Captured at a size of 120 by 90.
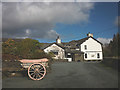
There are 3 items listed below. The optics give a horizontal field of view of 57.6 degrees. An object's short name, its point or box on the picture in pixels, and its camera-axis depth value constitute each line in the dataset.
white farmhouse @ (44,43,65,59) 32.82
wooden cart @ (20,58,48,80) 7.04
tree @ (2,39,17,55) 11.58
